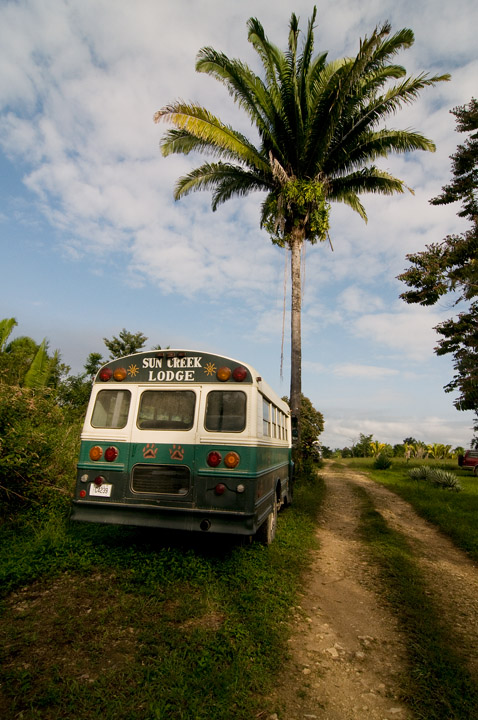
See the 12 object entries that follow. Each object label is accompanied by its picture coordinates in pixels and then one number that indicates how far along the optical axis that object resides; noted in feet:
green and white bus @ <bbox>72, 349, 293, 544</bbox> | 18.16
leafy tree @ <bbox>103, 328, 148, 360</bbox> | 90.68
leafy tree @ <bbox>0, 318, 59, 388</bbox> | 44.72
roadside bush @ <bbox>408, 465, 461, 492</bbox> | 51.74
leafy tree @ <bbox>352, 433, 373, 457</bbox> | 152.35
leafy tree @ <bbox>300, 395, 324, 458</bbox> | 68.70
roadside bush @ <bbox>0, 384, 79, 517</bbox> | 23.03
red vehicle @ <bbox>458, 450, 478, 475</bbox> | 79.36
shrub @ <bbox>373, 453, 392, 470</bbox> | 85.89
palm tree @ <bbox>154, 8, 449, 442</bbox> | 43.78
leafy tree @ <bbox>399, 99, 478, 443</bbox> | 53.67
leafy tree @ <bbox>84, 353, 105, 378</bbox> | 83.66
